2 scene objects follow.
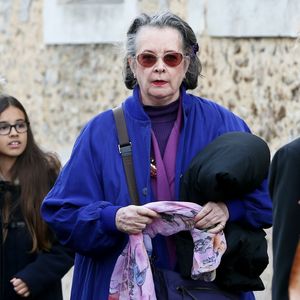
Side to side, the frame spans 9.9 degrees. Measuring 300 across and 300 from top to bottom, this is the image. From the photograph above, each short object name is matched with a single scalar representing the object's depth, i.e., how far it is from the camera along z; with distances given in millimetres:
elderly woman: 6999
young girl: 9126
